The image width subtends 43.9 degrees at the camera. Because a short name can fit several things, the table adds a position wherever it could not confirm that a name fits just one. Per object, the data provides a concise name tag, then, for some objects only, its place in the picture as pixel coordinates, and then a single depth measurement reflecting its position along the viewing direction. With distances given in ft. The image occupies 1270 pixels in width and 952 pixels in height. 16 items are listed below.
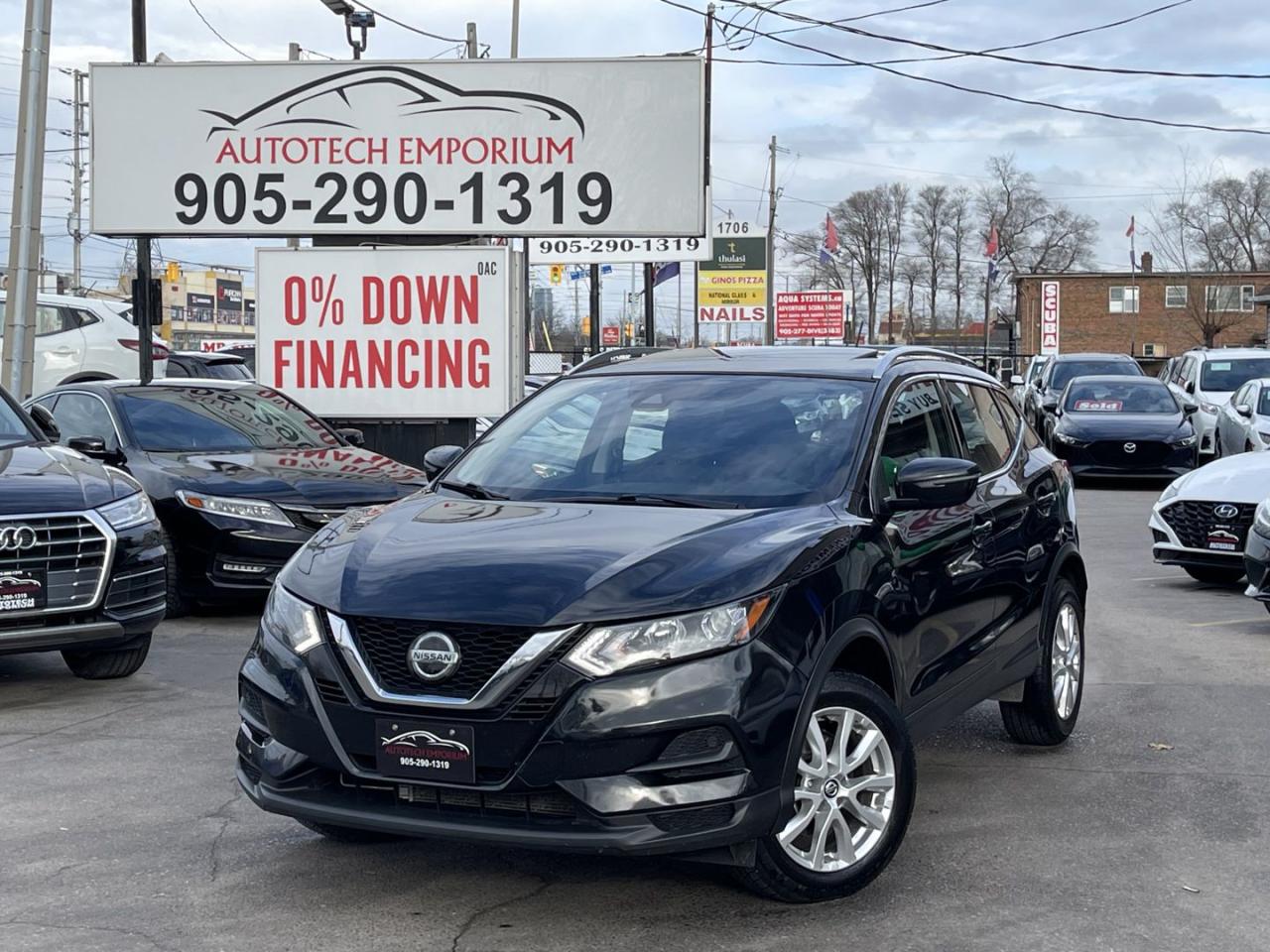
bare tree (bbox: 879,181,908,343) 350.23
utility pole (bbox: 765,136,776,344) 151.23
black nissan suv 13.64
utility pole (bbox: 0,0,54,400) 49.93
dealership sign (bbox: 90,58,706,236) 55.57
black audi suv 23.91
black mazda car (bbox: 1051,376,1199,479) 69.72
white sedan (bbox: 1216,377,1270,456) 62.64
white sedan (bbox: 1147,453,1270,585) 36.91
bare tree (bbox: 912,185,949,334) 354.74
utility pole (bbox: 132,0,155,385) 54.29
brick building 270.26
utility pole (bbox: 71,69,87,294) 210.79
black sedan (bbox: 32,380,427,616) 32.65
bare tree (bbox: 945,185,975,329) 352.08
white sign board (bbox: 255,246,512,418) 54.54
